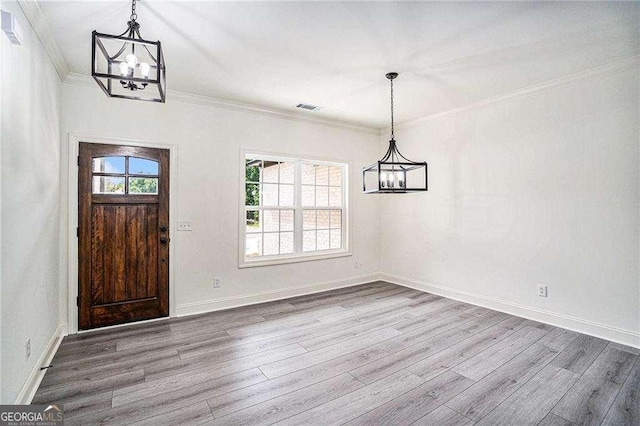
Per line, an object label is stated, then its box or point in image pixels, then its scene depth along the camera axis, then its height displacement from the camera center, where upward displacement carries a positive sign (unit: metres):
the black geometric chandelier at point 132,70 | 1.84 +0.90
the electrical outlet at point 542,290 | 3.80 -0.90
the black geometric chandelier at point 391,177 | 3.17 +0.39
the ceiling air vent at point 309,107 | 4.55 +1.58
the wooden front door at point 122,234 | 3.53 -0.21
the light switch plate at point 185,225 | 4.03 -0.11
